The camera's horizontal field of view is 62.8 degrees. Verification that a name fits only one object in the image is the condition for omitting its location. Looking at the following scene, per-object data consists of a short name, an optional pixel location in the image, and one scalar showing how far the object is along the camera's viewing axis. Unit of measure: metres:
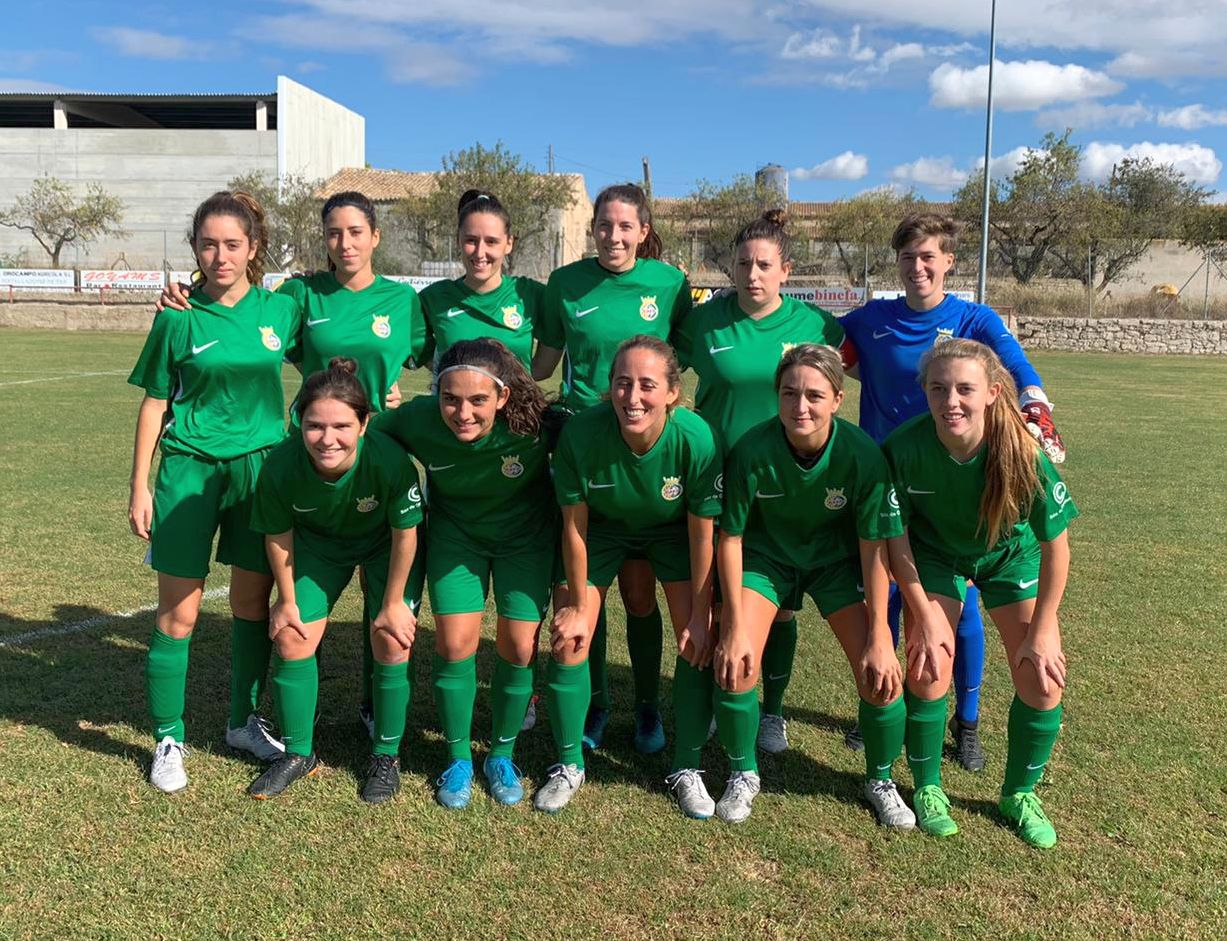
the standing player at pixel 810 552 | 3.05
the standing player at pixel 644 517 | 3.08
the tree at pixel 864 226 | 40.78
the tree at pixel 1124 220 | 36.56
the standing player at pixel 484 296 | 3.50
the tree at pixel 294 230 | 37.91
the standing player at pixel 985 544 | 2.96
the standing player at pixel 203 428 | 3.28
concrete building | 41.88
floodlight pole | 21.55
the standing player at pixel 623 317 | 3.52
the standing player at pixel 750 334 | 3.42
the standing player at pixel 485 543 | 3.21
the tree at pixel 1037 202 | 36.91
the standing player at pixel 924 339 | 3.49
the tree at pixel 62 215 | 39.19
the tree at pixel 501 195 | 39.50
